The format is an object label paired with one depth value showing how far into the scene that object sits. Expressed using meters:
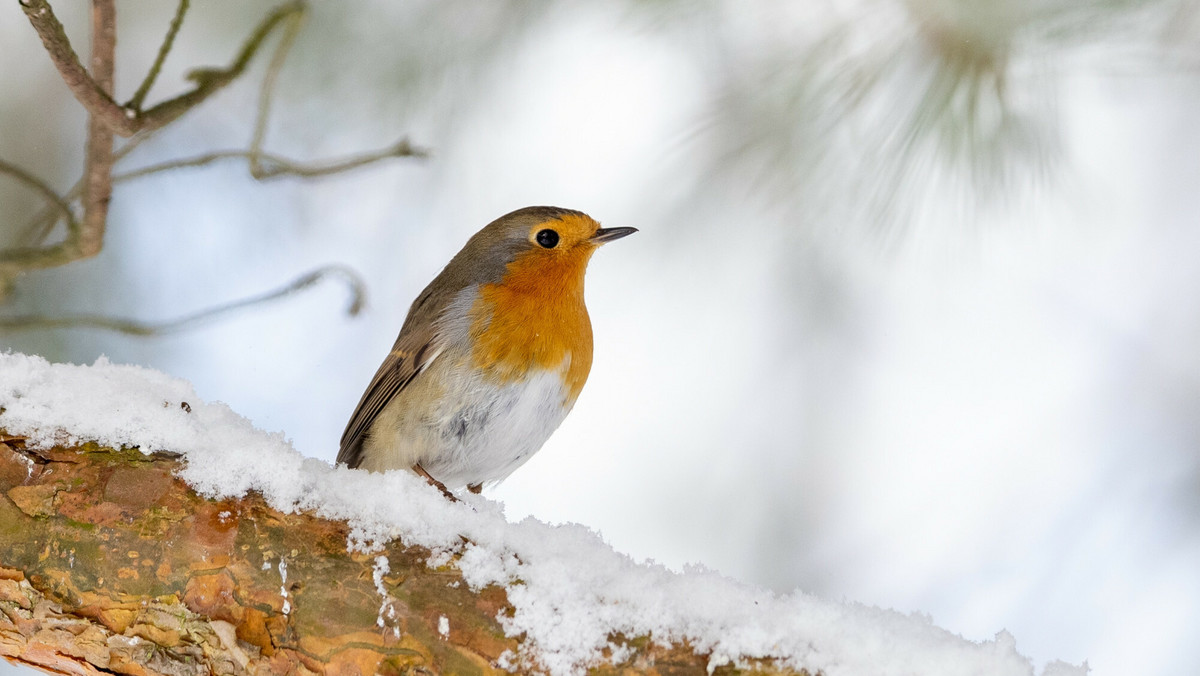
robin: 4.48
